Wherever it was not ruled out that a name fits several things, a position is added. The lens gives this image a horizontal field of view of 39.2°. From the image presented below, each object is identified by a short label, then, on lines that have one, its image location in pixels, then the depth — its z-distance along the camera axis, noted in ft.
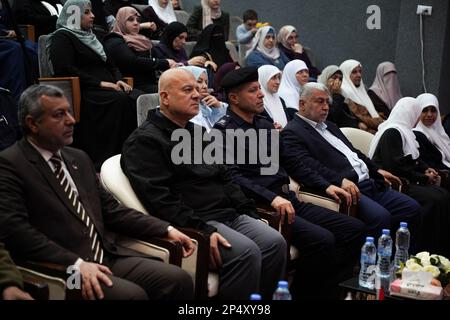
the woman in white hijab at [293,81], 18.52
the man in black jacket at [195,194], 9.22
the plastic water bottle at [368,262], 9.71
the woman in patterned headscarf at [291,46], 23.32
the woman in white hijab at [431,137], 16.03
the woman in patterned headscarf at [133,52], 17.08
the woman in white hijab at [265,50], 21.16
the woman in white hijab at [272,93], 16.26
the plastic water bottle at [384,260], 9.72
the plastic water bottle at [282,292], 7.54
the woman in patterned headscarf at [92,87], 15.37
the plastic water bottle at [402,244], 10.72
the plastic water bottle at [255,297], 6.80
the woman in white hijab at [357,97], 19.81
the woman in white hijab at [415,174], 14.47
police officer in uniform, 11.03
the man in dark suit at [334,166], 12.42
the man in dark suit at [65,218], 7.37
